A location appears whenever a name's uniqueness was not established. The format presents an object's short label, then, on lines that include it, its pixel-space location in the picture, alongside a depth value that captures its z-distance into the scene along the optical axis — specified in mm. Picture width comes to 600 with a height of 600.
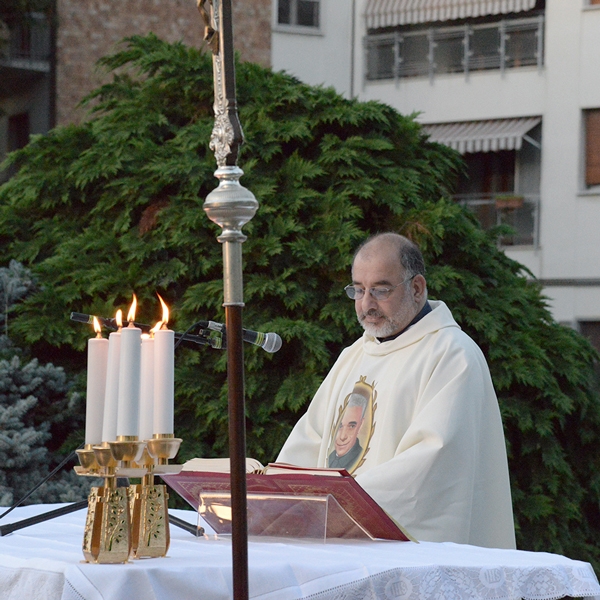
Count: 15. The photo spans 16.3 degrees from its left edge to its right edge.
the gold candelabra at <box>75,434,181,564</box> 4218
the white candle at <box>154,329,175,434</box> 4396
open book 5032
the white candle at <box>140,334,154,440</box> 4416
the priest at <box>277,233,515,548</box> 6695
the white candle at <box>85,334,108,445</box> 4406
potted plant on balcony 35645
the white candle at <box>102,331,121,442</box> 4293
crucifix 3883
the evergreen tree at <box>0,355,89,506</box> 10372
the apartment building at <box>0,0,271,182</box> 35303
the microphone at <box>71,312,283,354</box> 4837
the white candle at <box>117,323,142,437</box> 4259
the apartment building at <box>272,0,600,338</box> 35111
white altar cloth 4074
